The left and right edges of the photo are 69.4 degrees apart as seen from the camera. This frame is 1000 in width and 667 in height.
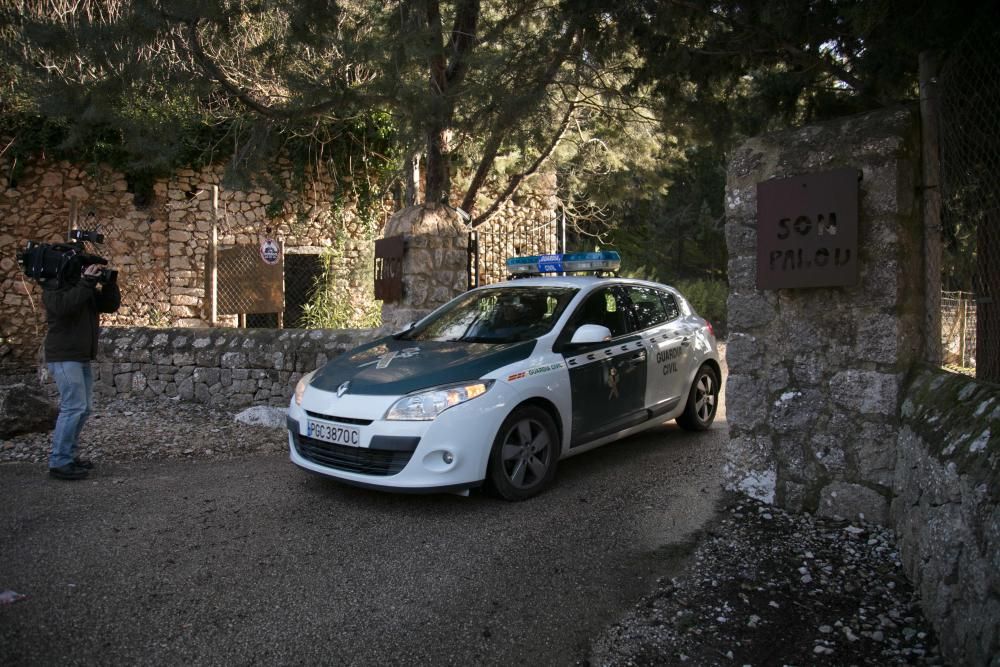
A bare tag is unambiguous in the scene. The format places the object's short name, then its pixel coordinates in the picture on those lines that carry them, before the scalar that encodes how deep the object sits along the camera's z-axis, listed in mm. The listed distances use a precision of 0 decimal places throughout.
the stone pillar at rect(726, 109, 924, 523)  3982
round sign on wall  10117
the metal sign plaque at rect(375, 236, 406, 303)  8555
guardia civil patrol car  4555
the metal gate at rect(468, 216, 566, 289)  13123
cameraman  5453
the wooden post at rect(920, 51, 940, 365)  3992
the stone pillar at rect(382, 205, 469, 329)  8484
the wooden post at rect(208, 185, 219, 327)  9902
